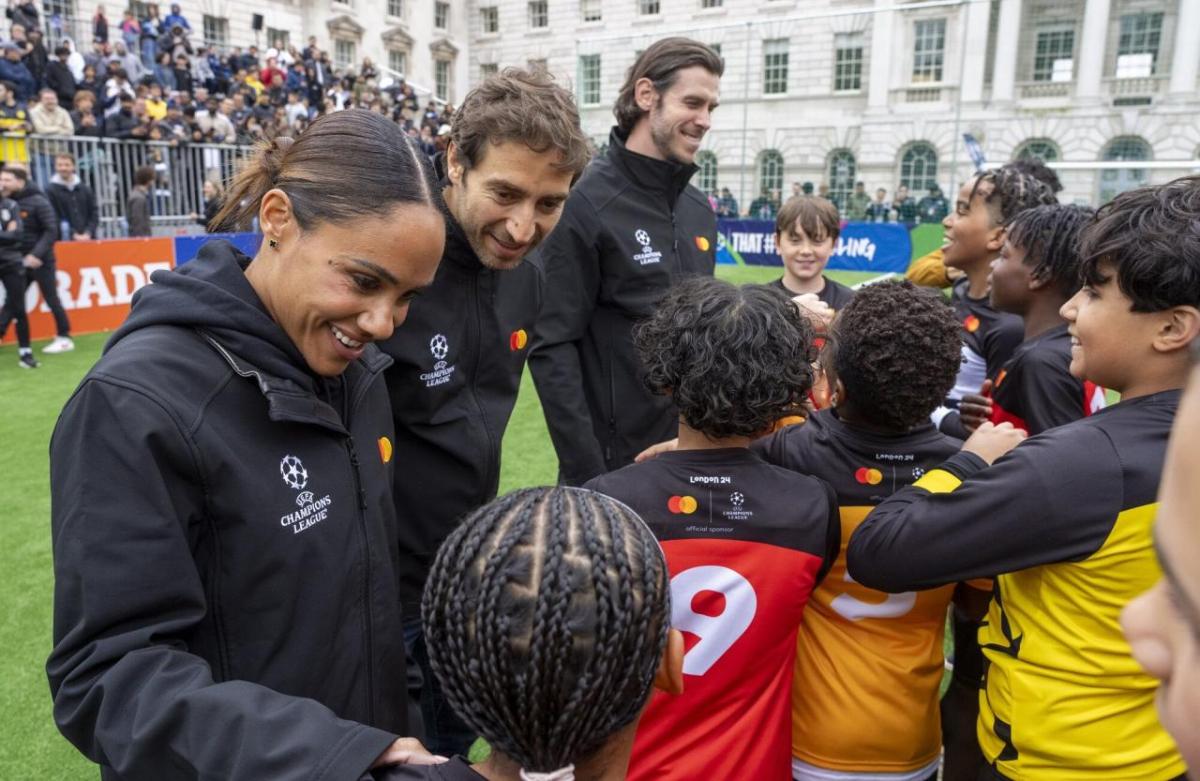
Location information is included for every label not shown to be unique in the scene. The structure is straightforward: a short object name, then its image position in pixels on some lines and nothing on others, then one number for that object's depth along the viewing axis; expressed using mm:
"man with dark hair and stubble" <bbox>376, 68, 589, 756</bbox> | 2271
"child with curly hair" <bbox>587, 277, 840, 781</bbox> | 1796
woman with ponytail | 1123
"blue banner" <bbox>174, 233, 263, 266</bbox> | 12156
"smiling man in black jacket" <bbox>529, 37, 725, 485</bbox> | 3217
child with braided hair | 983
